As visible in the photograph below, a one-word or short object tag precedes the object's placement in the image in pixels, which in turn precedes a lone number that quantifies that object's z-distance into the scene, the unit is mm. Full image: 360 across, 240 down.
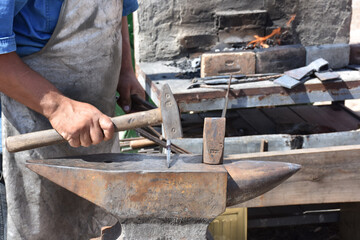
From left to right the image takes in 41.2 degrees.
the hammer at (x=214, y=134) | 1652
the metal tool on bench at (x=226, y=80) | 3180
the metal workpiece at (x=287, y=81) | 3060
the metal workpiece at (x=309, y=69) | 3179
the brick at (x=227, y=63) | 3359
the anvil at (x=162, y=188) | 1626
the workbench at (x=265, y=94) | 3006
